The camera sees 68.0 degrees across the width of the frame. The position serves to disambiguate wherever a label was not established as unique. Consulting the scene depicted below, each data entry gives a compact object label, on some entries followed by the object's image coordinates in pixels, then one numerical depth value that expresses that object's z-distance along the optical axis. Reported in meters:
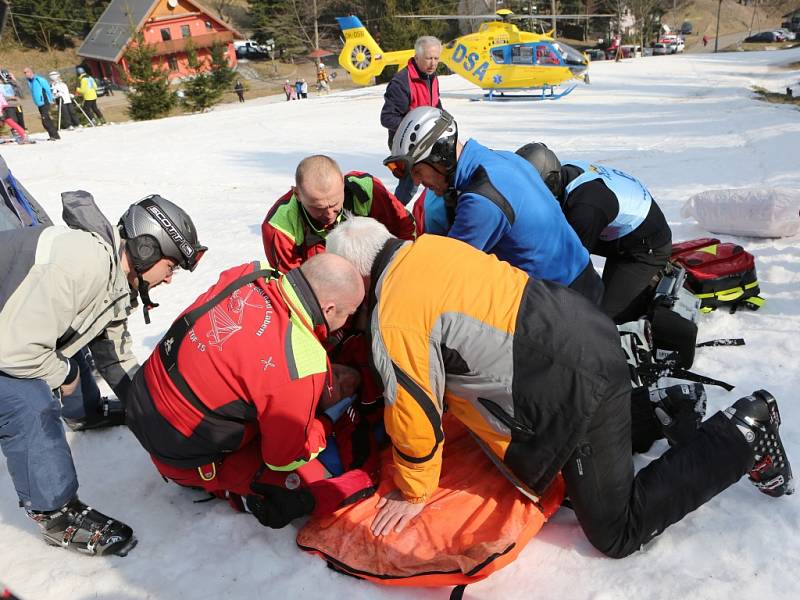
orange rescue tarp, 2.26
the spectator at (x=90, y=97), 18.45
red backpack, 4.18
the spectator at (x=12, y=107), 14.60
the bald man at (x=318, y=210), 3.39
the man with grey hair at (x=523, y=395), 2.08
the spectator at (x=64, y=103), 16.67
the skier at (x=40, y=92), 15.15
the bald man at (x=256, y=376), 2.25
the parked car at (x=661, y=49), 39.86
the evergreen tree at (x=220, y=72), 25.10
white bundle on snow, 5.10
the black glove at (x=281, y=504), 2.56
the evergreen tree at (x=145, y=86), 19.86
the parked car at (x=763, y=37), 41.22
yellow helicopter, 18.00
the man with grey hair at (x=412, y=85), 6.31
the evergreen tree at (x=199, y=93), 21.53
